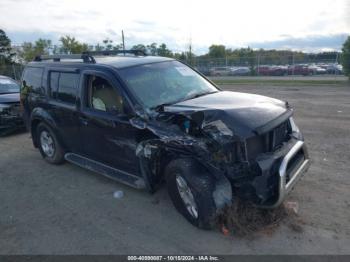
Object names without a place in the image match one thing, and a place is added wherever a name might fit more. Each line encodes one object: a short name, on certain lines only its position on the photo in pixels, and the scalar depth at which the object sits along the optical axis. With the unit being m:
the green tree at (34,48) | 36.75
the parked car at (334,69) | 25.11
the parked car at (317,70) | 28.37
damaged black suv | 3.05
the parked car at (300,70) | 28.73
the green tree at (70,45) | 32.27
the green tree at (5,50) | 39.09
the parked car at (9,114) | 7.68
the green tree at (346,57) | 18.09
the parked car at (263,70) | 29.70
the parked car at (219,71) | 31.68
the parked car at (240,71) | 30.62
